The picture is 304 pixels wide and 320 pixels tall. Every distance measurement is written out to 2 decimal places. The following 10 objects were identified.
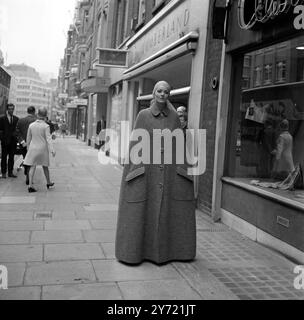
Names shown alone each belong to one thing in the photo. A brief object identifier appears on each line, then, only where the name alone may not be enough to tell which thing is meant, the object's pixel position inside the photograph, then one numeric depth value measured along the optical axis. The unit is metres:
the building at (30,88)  116.88
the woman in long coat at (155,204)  4.86
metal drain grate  7.13
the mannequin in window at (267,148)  6.89
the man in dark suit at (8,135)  11.38
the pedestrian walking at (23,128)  11.18
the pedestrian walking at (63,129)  41.58
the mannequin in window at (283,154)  6.57
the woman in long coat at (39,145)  9.52
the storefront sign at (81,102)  33.20
